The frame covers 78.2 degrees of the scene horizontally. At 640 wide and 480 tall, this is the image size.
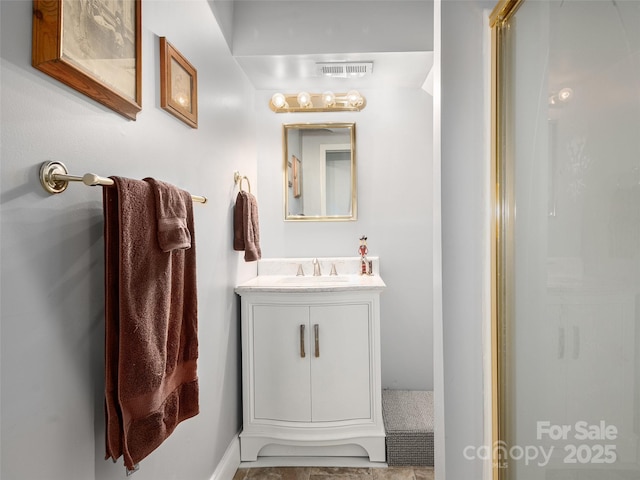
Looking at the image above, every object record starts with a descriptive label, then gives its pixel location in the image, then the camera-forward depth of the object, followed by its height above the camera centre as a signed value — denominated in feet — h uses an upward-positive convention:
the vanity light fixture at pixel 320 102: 8.65 +3.11
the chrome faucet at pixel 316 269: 8.68 -0.60
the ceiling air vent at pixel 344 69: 7.65 +3.43
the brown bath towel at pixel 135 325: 3.02 -0.66
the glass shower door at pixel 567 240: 2.37 +0.00
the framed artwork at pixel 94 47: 2.56 +1.47
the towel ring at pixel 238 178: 7.16 +1.20
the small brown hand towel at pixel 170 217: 3.43 +0.24
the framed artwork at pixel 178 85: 4.33 +1.89
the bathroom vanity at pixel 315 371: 6.88 -2.27
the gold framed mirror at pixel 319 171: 8.93 +1.61
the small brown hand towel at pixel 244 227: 6.93 +0.27
